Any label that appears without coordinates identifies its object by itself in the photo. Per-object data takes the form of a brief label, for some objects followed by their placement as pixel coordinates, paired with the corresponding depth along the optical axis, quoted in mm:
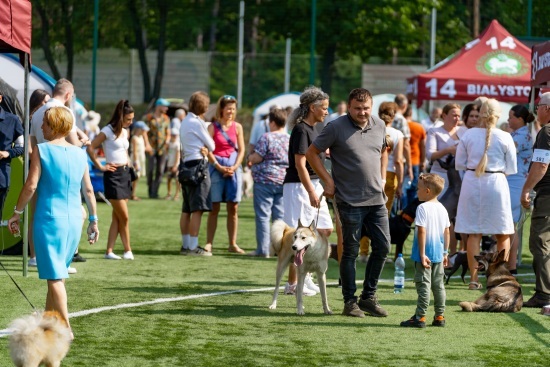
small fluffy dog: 11172
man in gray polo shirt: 17234
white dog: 17391
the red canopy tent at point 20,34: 18312
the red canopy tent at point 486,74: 31750
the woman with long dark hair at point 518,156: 22516
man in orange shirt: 30437
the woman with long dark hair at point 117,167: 24141
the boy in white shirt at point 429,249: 16406
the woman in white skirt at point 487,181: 20531
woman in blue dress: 13633
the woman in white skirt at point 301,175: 18672
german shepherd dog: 18234
